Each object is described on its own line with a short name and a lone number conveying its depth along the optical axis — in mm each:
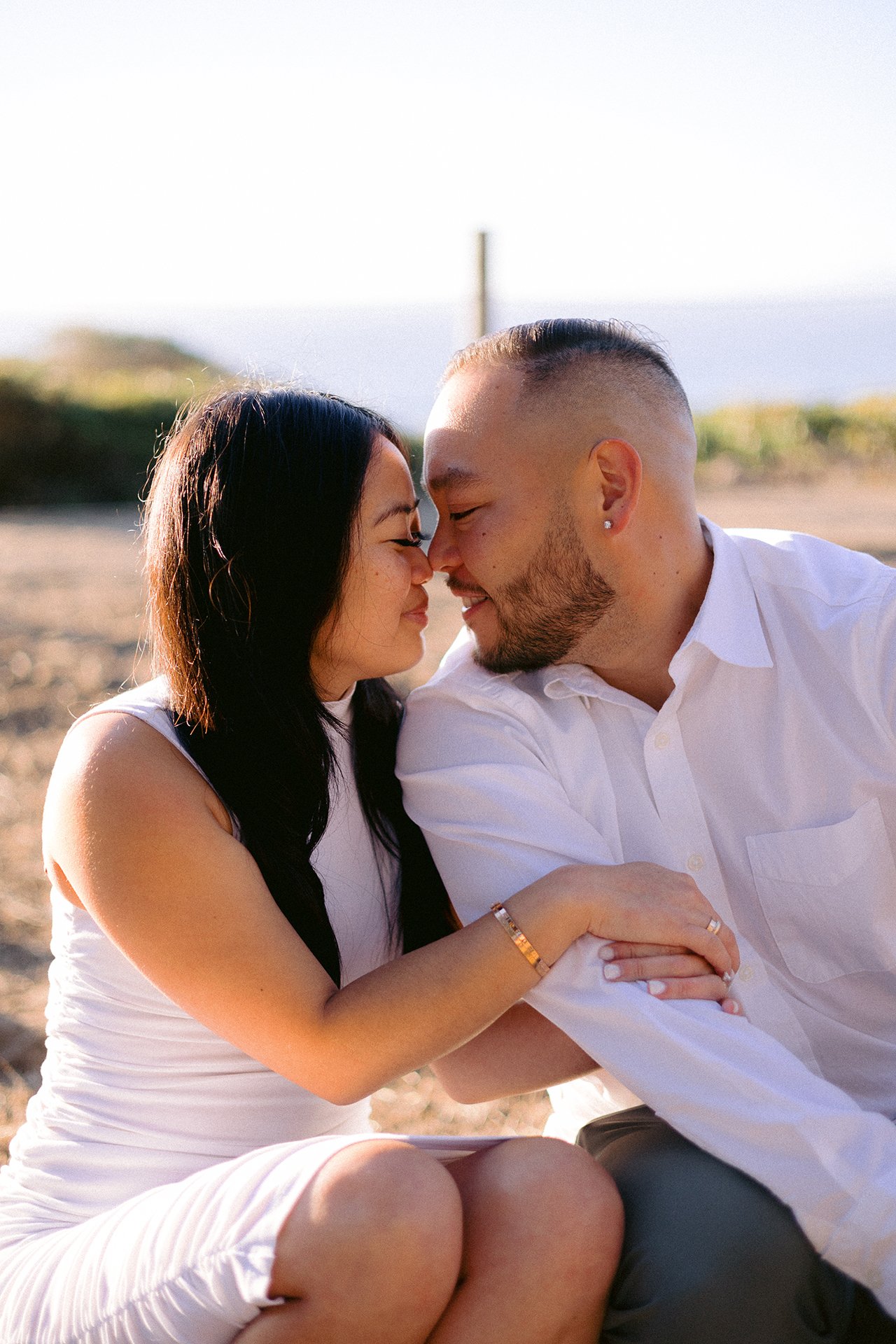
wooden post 5602
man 1970
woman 1820
